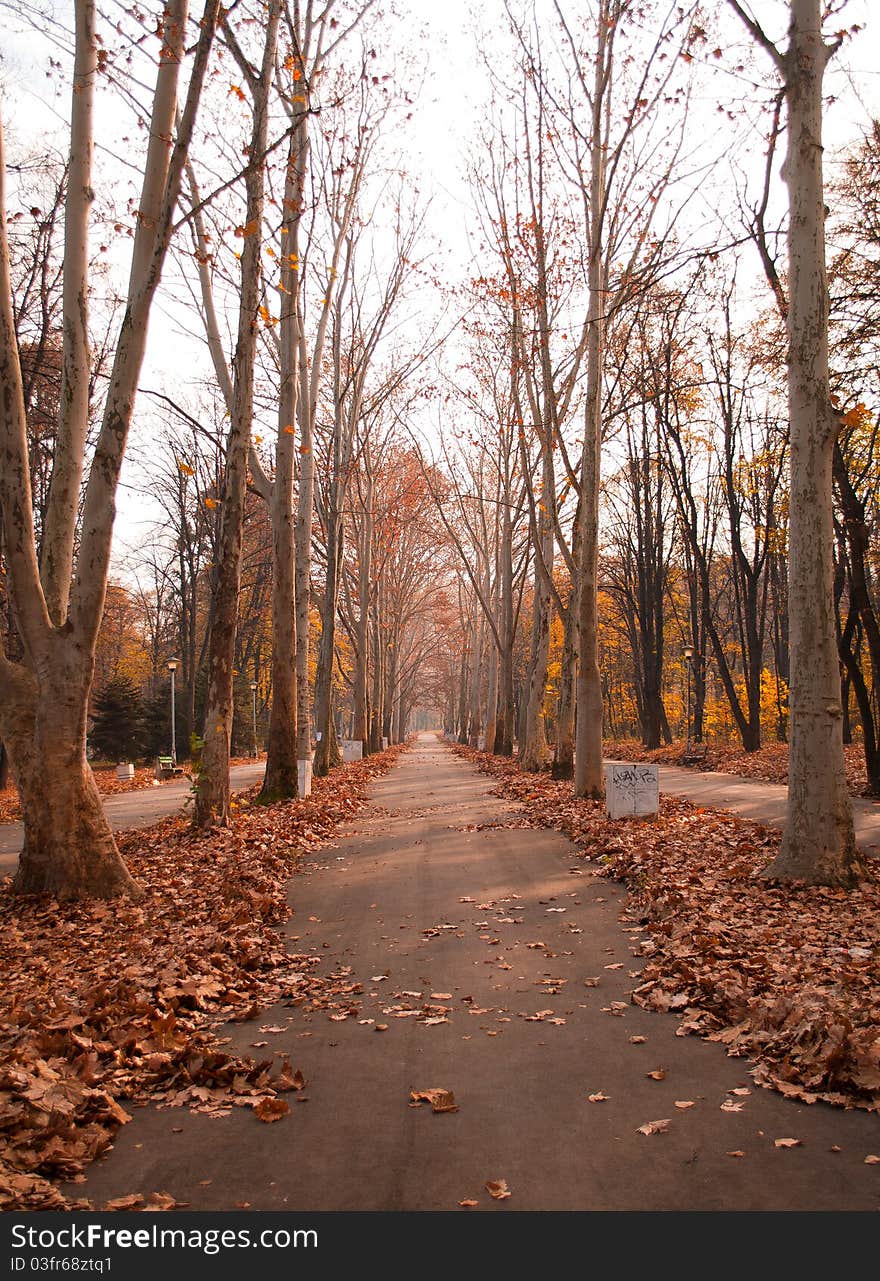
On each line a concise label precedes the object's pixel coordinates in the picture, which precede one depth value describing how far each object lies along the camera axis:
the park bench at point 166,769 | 28.18
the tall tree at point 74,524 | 7.75
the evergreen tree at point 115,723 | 35.12
